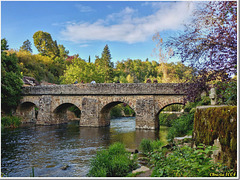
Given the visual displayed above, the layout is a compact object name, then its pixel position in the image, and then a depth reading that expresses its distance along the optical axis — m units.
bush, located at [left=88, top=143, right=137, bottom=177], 6.71
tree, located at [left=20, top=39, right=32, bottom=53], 63.49
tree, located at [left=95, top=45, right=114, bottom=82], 48.03
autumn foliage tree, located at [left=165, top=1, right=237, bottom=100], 6.43
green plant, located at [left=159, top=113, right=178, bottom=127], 22.46
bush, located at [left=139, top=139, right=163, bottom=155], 9.43
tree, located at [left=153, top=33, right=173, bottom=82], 30.33
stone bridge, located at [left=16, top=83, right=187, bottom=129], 18.67
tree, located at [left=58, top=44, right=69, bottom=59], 65.25
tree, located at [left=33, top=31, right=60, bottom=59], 57.78
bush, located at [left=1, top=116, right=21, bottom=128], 20.00
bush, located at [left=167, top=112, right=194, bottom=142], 12.30
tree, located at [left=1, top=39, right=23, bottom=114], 21.00
